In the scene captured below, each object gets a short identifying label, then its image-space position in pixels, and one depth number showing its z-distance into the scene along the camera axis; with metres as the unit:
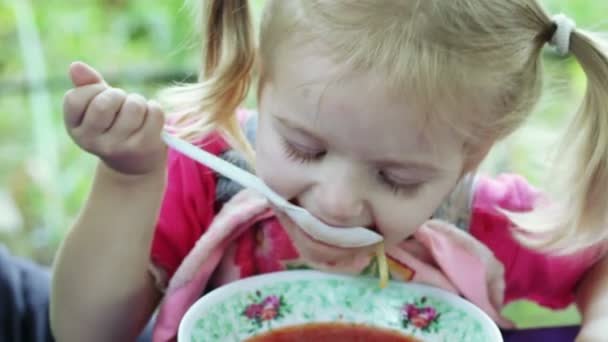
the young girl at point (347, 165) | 0.88
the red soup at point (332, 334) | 0.94
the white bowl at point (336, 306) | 0.92
